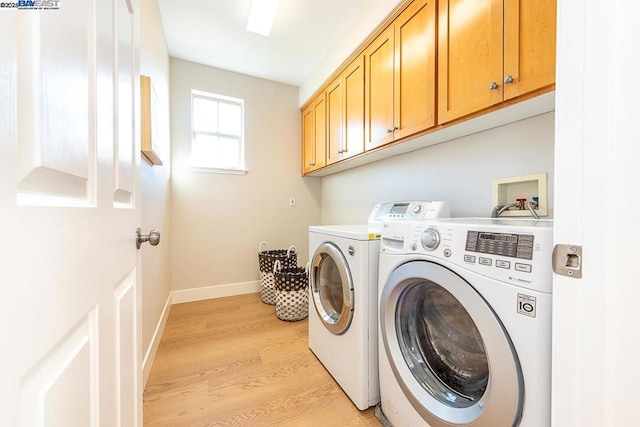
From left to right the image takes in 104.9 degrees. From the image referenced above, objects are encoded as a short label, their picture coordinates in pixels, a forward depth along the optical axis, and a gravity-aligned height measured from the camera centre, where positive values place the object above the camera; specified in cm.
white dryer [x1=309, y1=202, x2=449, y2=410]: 119 -50
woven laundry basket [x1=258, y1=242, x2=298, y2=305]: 255 -59
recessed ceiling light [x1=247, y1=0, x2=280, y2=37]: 177 +149
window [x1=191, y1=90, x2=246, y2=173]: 267 +88
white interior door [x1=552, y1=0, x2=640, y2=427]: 42 +1
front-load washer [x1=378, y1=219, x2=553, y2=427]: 61 -36
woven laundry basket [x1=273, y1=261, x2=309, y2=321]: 217 -75
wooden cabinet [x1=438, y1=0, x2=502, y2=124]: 103 +70
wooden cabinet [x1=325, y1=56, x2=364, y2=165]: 189 +83
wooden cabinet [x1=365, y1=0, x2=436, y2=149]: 131 +81
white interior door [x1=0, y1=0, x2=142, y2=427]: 25 -1
